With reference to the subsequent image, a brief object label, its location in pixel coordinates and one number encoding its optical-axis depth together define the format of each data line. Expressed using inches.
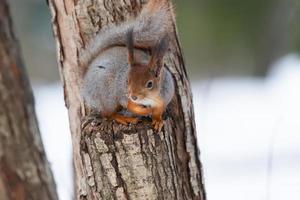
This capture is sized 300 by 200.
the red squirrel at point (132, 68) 206.8
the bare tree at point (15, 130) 194.9
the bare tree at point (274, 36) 372.8
